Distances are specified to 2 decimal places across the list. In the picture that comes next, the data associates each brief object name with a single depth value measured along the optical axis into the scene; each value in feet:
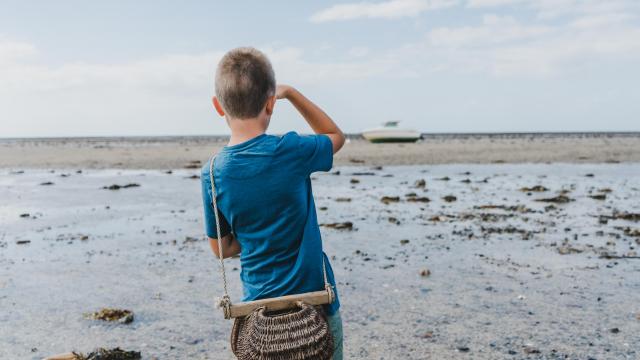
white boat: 181.37
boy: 8.39
